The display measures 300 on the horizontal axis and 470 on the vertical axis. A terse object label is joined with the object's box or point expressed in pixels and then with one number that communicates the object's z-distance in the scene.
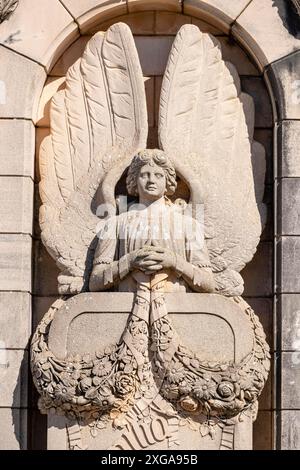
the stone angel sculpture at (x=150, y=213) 13.68
